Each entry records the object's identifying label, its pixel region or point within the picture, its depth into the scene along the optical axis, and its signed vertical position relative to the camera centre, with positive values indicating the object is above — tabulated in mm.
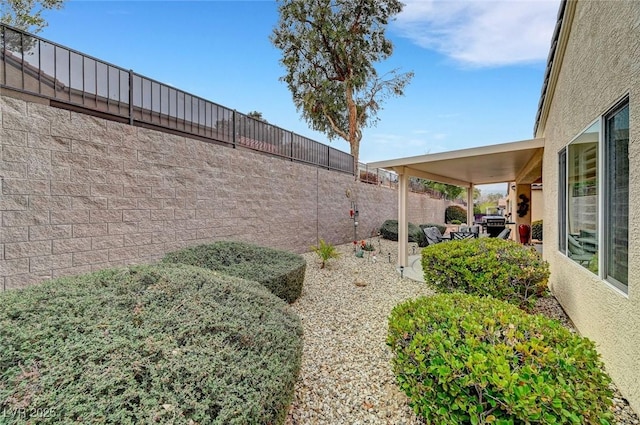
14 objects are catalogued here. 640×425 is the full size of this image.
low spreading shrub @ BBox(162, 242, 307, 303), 4426 -842
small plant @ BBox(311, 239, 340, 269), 7246 -1012
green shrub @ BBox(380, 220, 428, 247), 11817 -796
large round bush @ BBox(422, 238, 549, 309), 4066 -824
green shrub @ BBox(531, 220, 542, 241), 12102 -658
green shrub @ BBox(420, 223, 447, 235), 14355 -729
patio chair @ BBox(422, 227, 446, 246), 9556 -735
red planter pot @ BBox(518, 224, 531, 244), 12211 -743
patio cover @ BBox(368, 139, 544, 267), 6156 +1315
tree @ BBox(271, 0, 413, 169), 11266 +6481
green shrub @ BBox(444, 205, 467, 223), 24141 -7
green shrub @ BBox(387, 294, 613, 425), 1506 -912
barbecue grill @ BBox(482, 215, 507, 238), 12094 -627
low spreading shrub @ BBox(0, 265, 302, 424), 1410 -842
